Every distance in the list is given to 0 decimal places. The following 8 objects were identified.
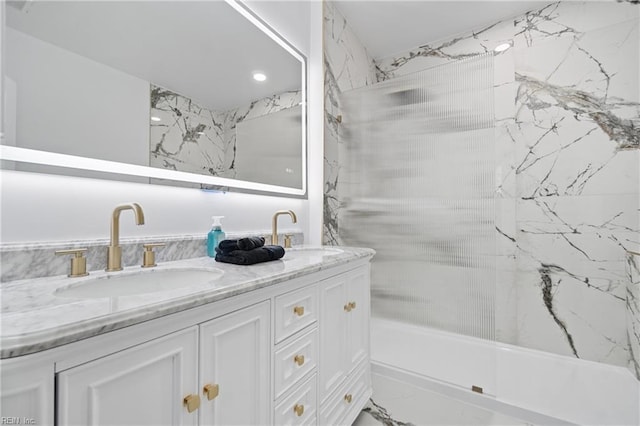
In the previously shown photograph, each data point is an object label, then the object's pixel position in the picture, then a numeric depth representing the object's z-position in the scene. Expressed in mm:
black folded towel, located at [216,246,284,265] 1021
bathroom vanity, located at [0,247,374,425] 439
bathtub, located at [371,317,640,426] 1429
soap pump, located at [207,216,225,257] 1220
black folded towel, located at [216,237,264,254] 1063
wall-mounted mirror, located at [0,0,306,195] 819
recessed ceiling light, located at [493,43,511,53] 2281
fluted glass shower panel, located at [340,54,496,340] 1742
